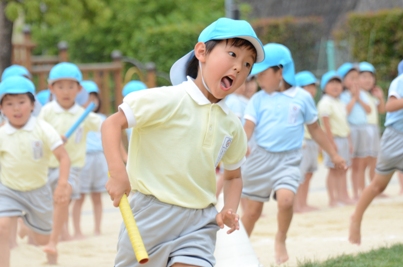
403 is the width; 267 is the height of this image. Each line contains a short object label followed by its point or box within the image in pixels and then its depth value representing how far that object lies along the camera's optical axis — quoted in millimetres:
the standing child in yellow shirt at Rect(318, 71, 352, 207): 21141
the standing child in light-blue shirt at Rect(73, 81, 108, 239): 17766
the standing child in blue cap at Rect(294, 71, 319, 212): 20047
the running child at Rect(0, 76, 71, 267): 12359
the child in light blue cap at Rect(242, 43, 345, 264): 12867
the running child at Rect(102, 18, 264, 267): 7859
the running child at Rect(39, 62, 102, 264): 16328
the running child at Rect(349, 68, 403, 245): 13227
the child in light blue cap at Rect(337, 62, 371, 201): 21937
